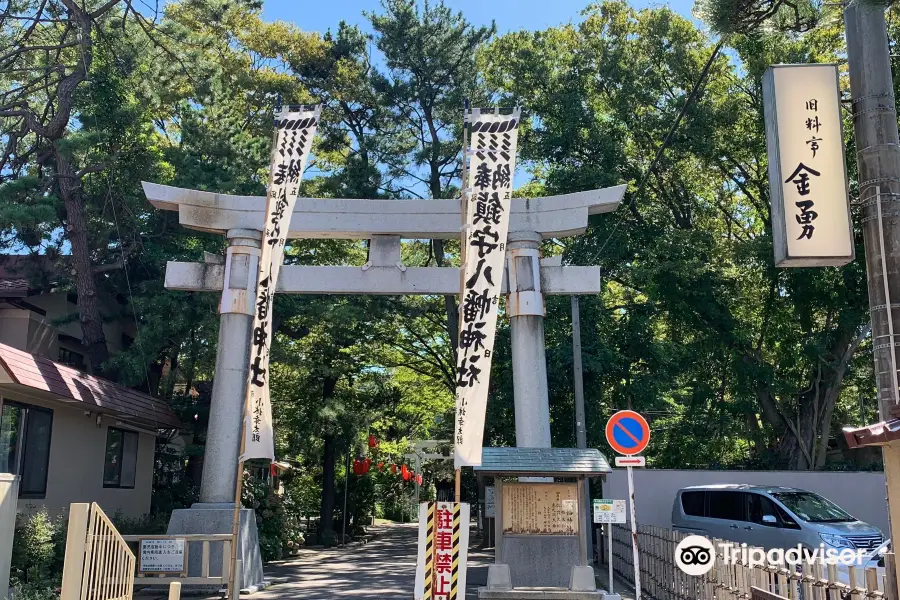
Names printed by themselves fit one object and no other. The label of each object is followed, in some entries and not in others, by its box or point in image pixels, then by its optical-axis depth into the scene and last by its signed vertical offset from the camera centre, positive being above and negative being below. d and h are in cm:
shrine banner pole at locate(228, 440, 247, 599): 1006 -109
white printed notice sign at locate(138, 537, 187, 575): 1319 -171
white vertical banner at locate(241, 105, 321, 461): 1142 +305
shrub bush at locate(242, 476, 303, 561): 2112 -182
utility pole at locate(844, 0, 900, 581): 710 +264
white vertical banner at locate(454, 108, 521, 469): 1020 +266
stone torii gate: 1580 +372
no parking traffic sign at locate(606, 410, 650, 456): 1132 +32
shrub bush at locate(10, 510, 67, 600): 1195 -164
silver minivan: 1419 -119
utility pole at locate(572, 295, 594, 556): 1958 +150
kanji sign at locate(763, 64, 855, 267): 792 +294
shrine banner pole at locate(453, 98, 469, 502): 1081 +341
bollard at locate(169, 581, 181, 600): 787 -136
